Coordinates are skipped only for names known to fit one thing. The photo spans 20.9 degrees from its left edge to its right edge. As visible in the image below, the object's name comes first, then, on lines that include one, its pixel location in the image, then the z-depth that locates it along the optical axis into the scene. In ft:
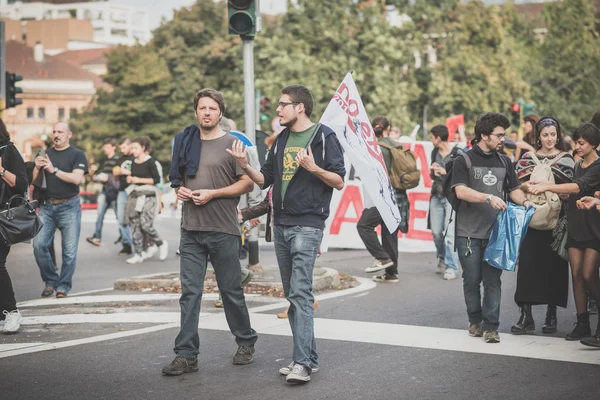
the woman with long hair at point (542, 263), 44.50
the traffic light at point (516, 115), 177.64
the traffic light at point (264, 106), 190.38
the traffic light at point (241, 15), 59.54
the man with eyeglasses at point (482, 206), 42.40
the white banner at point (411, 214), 91.00
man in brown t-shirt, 36.58
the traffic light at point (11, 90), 109.97
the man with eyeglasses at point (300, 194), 35.55
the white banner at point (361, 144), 46.93
